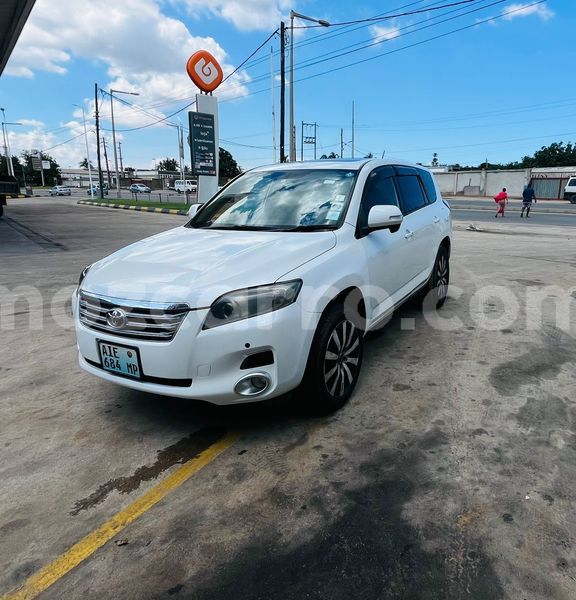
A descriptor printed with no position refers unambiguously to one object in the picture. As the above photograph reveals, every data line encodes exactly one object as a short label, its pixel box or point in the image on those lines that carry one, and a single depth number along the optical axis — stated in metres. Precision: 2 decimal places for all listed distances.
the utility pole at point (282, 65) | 23.88
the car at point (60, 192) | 64.38
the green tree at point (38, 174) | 106.56
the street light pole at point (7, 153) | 73.94
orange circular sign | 14.69
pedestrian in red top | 23.59
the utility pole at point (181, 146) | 54.92
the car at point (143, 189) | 63.11
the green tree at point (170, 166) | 128.75
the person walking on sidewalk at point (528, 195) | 23.28
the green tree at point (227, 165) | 87.19
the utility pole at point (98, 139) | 43.24
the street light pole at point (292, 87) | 22.75
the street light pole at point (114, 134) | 42.83
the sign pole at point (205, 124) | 14.91
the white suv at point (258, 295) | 2.68
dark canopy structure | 13.12
